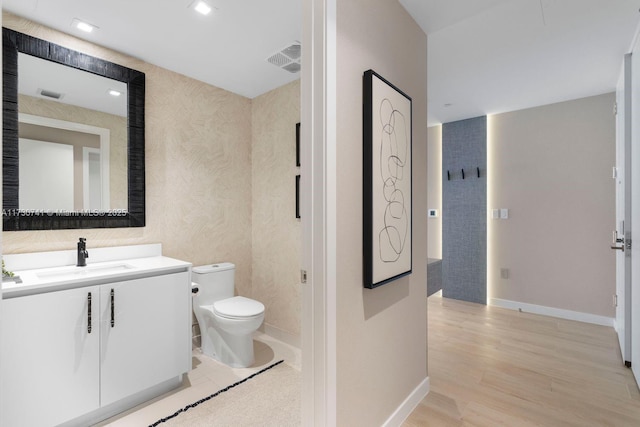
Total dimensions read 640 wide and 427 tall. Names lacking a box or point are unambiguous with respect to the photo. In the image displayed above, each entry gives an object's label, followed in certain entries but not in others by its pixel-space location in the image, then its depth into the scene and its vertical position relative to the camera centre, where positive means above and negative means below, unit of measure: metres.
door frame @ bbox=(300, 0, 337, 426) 1.47 +0.00
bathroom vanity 1.73 -0.71
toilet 2.58 -0.81
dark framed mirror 2.10 +0.48
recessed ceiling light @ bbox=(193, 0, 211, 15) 2.03 +1.27
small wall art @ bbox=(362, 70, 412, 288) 1.67 +0.16
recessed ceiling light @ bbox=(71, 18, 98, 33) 2.18 +1.25
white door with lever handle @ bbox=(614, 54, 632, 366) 2.49 +0.08
